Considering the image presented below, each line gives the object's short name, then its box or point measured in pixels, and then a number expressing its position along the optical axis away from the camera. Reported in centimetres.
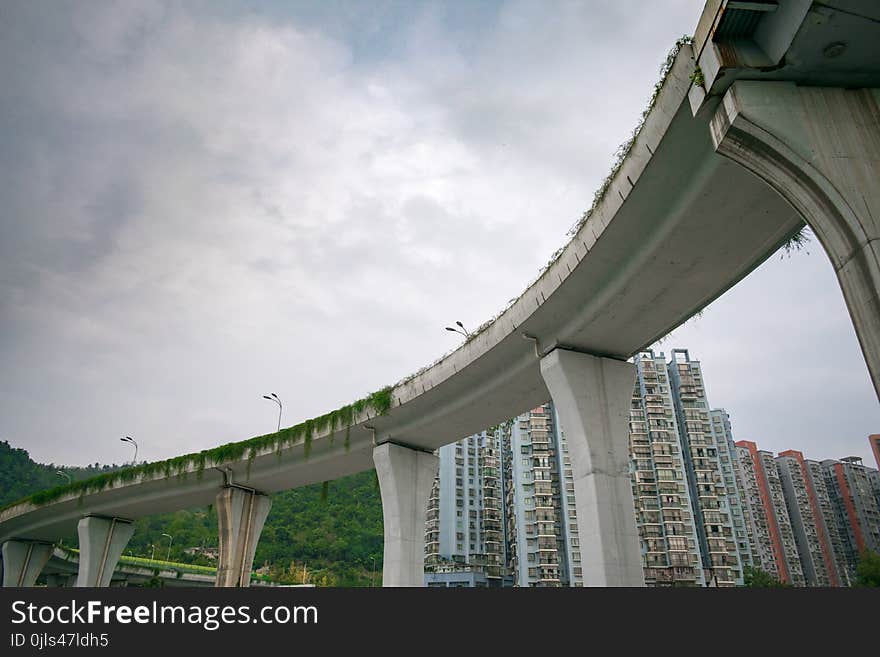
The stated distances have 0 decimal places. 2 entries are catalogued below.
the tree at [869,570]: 5103
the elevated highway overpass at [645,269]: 788
